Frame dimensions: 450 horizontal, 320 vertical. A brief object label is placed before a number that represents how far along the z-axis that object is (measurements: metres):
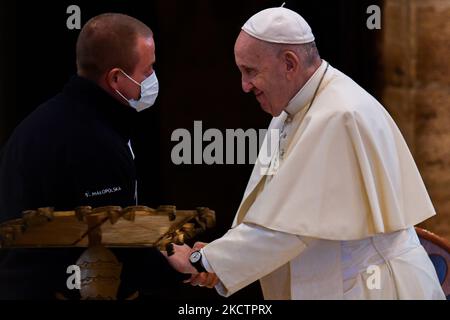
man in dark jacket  9.87
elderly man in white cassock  10.09
